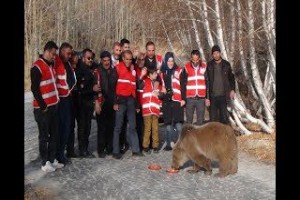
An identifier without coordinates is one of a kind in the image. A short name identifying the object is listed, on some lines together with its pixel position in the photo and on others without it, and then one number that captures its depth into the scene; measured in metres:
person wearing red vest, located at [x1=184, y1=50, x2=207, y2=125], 8.09
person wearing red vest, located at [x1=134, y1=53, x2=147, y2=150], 8.05
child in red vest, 8.03
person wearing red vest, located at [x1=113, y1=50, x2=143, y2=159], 7.72
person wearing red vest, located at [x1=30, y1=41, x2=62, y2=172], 6.60
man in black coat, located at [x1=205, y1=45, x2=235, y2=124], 8.23
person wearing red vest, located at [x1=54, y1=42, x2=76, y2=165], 7.18
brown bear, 6.57
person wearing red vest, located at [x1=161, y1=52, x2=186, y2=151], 8.20
